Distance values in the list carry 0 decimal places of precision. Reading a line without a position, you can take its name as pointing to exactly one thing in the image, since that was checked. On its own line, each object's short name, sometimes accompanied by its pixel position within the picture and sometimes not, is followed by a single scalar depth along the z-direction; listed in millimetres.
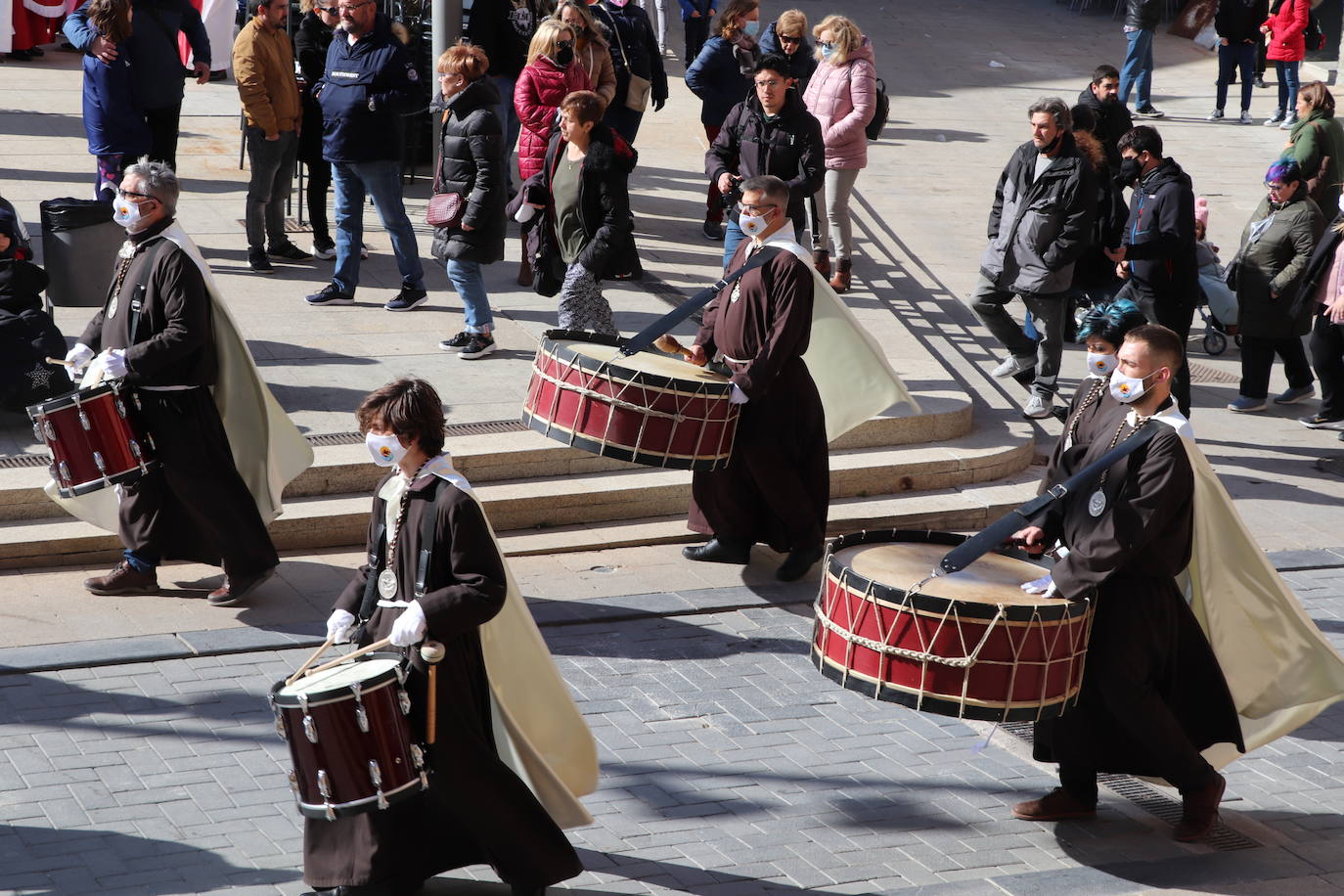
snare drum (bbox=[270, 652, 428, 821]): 9523
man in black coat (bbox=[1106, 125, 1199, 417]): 21016
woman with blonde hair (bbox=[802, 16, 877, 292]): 24344
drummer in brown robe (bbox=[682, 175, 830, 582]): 15750
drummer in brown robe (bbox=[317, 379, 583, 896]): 10156
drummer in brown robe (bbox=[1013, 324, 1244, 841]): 11320
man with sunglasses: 21281
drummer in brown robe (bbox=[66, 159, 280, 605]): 14523
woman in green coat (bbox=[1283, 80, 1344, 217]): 24641
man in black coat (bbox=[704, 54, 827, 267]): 21391
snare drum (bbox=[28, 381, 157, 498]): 14047
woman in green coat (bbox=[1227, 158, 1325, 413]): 22703
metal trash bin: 19000
